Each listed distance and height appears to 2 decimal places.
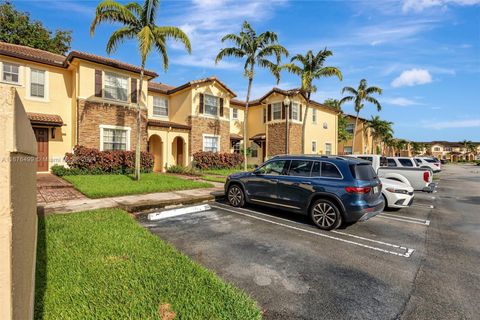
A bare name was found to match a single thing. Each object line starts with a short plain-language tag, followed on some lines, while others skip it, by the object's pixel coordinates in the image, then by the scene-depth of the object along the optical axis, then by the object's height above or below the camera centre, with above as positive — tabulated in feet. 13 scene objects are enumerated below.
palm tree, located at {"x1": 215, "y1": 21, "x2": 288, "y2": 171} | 58.90 +25.53
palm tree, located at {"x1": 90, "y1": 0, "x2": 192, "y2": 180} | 37.17 +19.98
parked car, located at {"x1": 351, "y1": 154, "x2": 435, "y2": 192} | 36.43 -2.33
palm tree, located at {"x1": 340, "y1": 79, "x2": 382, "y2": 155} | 98.00 +25.08
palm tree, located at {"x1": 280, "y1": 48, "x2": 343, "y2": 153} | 62.08 +22.23
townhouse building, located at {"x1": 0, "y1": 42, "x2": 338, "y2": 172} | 48.01 +10.74
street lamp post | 74.80 +4.58
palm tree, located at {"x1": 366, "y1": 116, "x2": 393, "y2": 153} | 131.44 +16.78
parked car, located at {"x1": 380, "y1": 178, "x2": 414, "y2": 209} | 27.22 -4.08
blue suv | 19.80 -2.73
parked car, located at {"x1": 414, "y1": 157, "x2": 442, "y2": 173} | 85.44 -1.59
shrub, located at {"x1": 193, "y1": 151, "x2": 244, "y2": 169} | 65.31 -1.38
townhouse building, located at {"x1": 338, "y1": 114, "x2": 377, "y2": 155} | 125.18 +9.45
